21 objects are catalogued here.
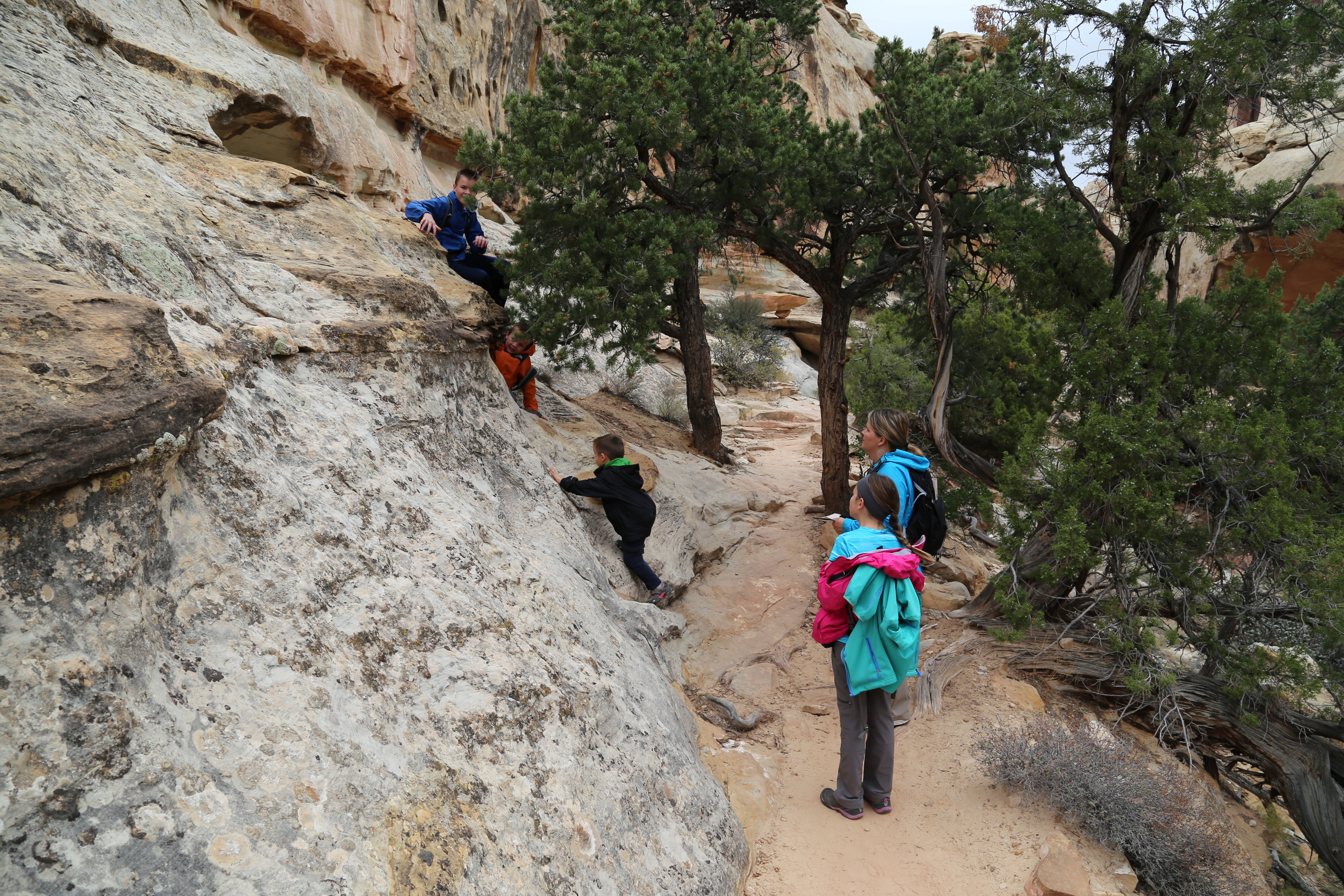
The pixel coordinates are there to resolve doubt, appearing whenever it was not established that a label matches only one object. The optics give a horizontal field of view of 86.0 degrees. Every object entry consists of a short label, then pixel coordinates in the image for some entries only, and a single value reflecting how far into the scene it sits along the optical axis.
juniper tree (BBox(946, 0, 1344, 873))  4.39
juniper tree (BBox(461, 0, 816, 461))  5.43
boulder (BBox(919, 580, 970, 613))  6.30
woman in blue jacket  3.89
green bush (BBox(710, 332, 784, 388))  17.34
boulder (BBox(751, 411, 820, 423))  14.24
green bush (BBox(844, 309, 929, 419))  9.98
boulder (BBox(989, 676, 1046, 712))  4.88
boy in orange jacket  5.65
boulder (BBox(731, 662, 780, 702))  5.02
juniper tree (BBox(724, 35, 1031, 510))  6.04
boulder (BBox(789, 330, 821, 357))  22.30
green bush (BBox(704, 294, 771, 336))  19.20
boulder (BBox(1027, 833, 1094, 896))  3.07
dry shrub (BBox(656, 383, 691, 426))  10.82
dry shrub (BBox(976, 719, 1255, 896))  3.52
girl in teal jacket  3.34
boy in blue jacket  5.32
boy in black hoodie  5.06
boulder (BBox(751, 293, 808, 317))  21.83
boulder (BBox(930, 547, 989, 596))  7.09
